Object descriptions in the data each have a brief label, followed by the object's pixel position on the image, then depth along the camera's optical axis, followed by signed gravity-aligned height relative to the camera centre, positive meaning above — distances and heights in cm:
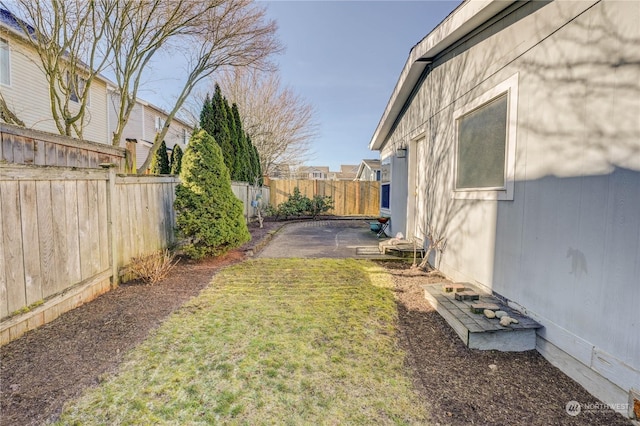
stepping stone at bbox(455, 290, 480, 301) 323 -107
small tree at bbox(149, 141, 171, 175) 1267 +113
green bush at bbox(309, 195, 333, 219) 1380 -61
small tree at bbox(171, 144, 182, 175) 1261 +141
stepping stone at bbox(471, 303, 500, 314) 291 -109
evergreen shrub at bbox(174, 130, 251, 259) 511 -18
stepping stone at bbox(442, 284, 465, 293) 345 -108
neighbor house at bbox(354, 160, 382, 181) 2255 +172
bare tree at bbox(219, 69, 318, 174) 1720 +444
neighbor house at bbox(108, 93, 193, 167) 1689 +370
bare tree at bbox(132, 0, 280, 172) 771 +397
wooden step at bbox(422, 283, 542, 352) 258 -115
